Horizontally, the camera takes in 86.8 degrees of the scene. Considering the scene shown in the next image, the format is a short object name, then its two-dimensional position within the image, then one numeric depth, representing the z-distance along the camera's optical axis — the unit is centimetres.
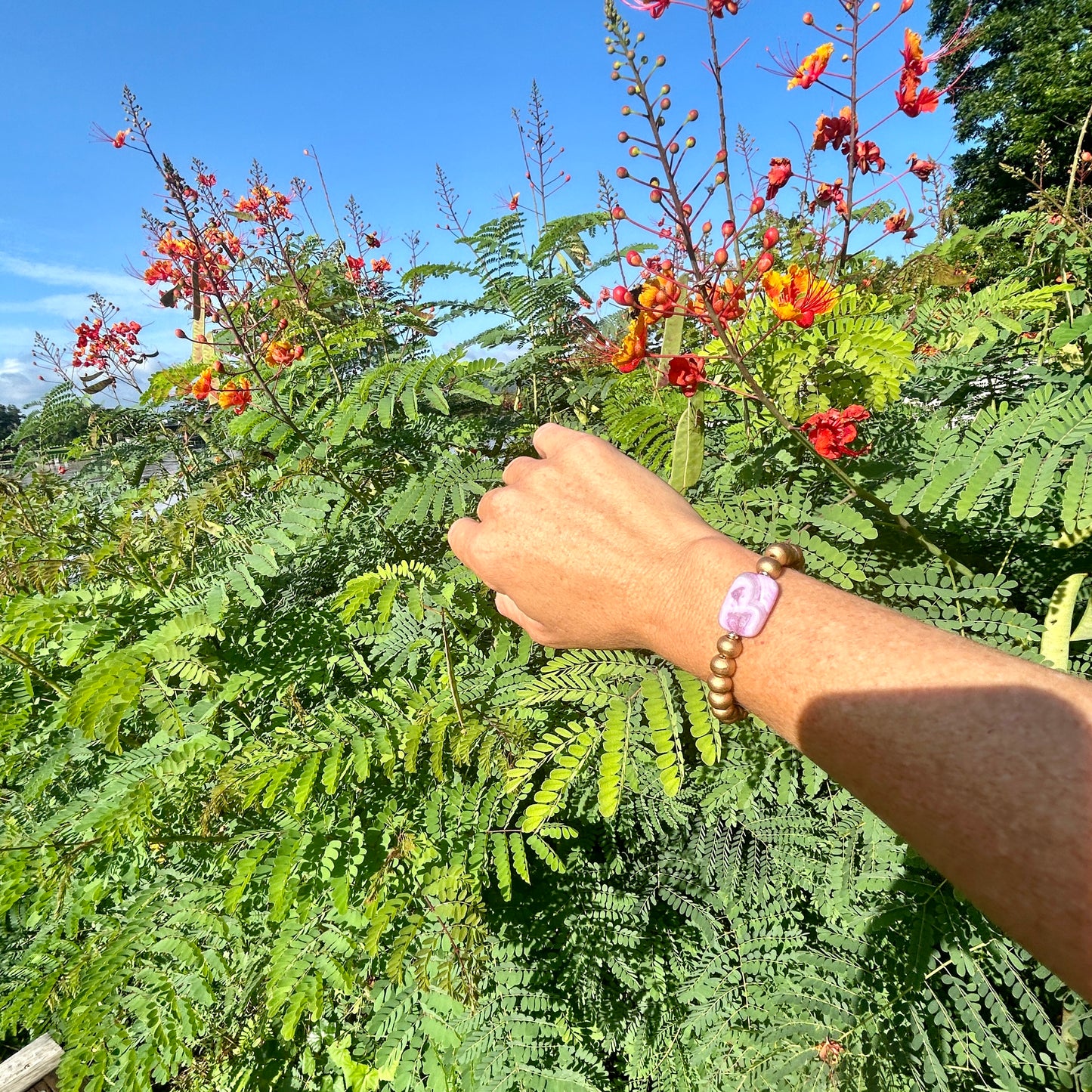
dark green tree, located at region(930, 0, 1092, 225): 1427
